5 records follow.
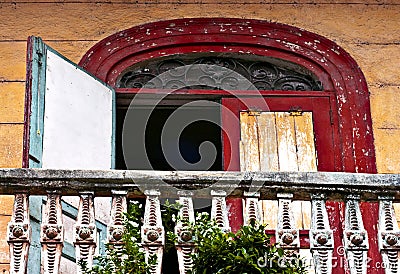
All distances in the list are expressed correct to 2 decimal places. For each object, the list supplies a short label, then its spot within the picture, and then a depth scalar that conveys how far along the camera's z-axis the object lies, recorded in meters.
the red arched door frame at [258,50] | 7.31
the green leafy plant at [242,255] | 4.71
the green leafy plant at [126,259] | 4.81
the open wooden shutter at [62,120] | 5.93
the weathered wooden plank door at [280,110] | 7.05
